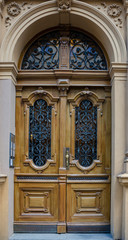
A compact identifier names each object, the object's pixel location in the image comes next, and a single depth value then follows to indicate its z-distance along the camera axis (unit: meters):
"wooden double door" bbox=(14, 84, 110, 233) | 7.05
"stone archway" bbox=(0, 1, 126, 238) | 6.66
